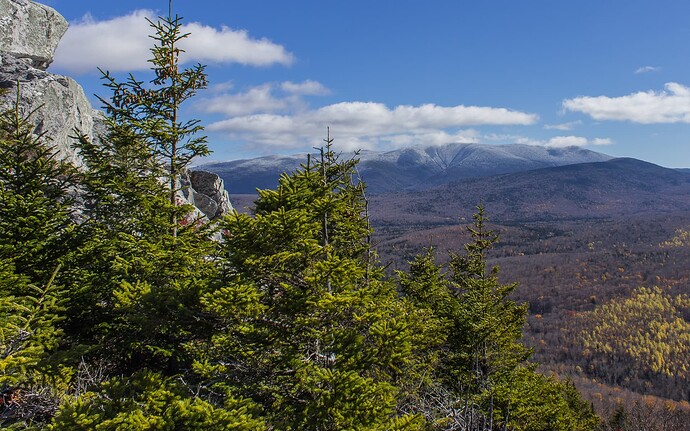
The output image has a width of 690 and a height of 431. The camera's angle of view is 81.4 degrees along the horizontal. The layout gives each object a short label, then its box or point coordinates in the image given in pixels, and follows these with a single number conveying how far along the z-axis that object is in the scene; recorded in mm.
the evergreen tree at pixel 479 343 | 18609
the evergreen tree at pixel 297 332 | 7578
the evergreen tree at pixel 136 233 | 10336
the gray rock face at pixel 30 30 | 26641
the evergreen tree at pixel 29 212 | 9539
